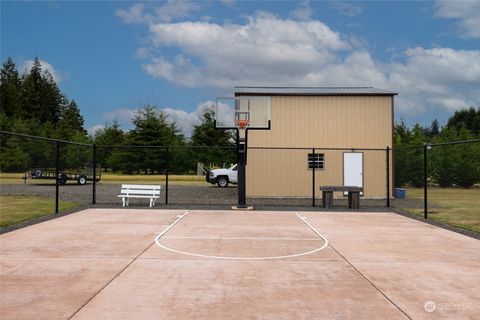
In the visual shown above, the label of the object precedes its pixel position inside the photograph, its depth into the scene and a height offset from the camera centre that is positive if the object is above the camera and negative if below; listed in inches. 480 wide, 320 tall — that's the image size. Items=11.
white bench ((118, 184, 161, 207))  666.2 -33.3
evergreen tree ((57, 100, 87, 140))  2427.4 +331.6
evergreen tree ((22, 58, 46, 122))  3092.5 +533.5
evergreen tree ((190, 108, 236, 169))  1701.5 +133.7
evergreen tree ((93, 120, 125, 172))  1903.3 +148.3
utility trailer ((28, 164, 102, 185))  1189.7 -12.5
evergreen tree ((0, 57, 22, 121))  2910.9 +481.3
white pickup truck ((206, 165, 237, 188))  1173.7 -12.2
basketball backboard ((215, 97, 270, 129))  703.1 +96.8
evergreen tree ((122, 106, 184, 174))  1706.4 +148.4
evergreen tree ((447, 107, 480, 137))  2775.6 +381.0
